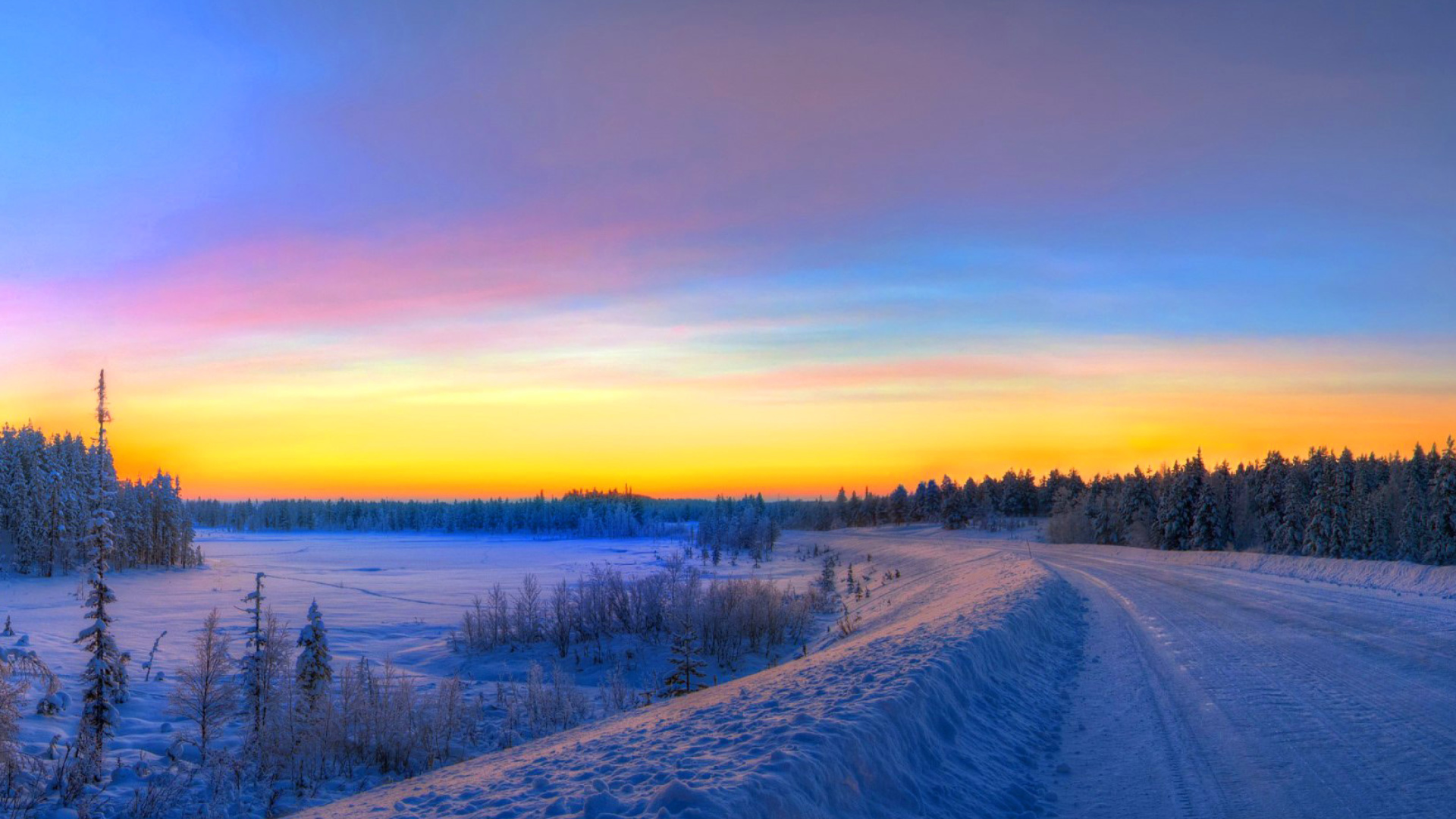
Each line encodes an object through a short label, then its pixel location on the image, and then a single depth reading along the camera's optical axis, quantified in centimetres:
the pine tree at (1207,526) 6222
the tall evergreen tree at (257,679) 1928
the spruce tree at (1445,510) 4378
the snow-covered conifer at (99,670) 1550
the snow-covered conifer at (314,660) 2191
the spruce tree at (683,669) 2120
